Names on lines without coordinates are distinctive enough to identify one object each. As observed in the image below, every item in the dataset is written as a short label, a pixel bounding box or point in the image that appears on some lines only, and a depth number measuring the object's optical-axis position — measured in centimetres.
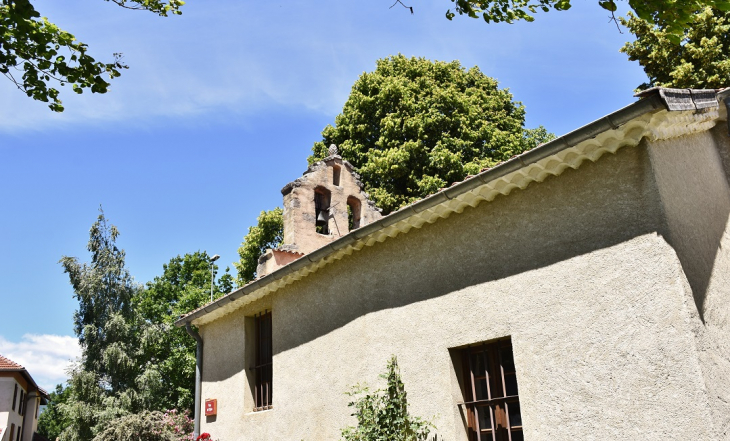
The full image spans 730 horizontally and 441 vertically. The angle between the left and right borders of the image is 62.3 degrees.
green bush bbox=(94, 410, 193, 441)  1184
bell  1415
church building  526
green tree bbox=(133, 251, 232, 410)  2561
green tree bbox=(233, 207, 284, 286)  2295
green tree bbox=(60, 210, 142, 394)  2519
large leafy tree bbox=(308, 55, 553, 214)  2017
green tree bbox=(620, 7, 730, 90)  1410
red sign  1127
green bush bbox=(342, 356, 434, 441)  696
